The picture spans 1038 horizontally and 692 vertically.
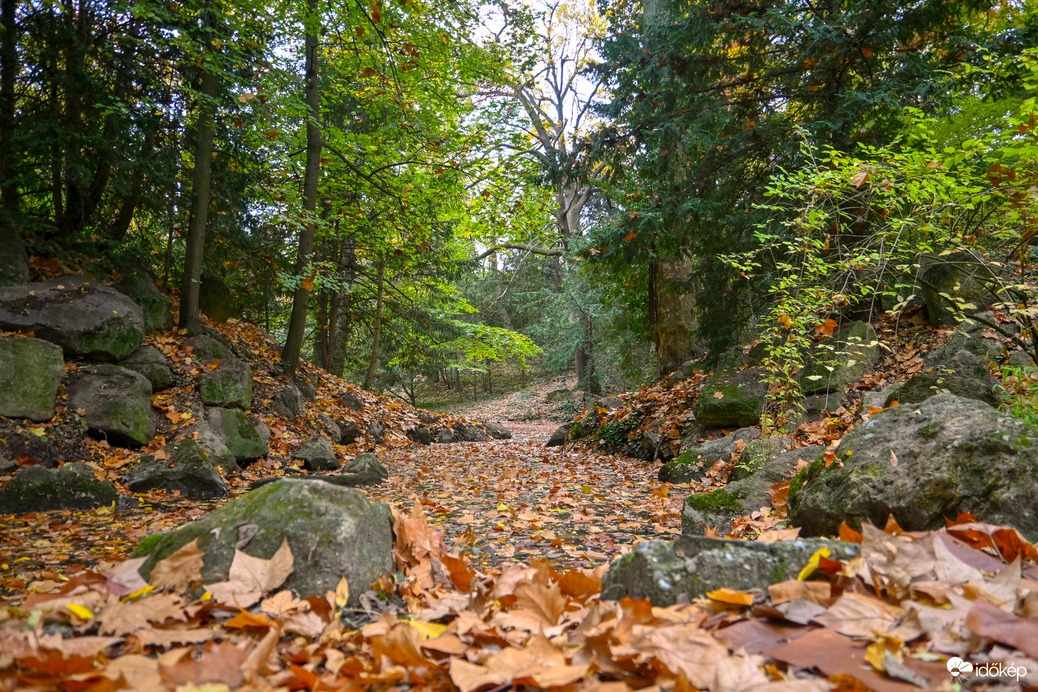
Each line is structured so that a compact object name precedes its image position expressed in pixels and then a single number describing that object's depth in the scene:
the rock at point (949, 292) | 6.73
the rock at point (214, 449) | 6.40
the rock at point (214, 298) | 10.13
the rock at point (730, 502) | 3.78
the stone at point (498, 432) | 15.49
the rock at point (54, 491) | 4.57
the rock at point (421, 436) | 12.42
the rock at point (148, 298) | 8.00
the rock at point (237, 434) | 7.13
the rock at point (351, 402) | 11.34
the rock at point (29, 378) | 5.73
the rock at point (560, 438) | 11.23
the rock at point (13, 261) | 6.88
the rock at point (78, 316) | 6.57
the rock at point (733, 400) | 6.91
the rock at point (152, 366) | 7.17
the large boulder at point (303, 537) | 2.23
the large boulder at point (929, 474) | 2.33
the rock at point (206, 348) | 8.19
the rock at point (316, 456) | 7.43
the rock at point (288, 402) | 9.07
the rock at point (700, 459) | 5.94
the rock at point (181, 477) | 5.42
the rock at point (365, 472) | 6.39
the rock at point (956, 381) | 4.37
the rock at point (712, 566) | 1.85
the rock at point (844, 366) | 6.41
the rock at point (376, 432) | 10.88
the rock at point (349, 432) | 10.23
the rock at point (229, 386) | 7.62
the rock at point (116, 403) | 6.24
